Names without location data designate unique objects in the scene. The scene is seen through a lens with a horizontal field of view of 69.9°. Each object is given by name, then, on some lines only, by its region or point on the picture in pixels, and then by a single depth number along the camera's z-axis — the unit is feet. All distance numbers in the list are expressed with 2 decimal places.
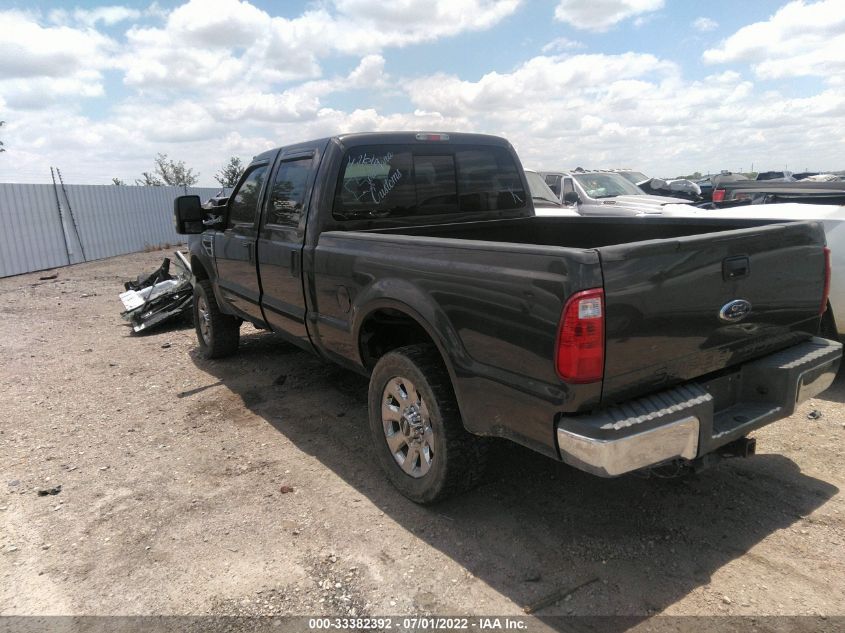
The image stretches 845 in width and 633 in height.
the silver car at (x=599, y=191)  37.29
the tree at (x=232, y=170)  127.74
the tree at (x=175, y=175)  134.21
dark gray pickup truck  7.57
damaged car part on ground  25.31
